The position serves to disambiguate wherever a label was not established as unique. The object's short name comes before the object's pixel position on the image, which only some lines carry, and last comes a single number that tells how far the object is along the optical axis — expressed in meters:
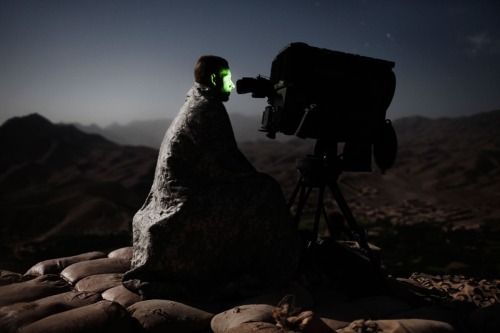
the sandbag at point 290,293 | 2.82
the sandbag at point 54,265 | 3.97
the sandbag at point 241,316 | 2.54
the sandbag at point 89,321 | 2.31
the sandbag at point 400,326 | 2.43
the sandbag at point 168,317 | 2.63
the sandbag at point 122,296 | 3.04
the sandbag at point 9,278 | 3.43
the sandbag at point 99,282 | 3.43
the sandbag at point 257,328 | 2.32
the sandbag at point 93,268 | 3.75
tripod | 3.55
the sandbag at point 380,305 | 2.91
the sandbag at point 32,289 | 2.88
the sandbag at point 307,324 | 2.31
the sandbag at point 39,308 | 2.38
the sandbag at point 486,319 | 2.63
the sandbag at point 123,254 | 4.46
